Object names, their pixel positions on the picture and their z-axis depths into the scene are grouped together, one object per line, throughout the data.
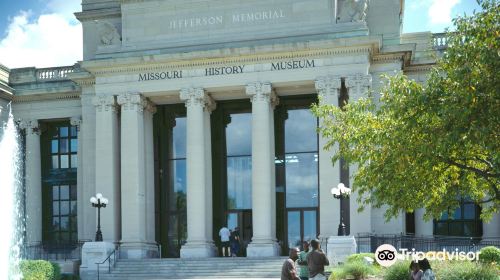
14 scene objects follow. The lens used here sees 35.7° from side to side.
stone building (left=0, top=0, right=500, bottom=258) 37.97
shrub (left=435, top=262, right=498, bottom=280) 21.50
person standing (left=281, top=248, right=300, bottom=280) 18.45
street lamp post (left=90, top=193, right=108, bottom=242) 36.75
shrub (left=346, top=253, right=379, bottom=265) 28.06
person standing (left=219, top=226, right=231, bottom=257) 40.16
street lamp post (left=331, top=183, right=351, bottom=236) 32.26
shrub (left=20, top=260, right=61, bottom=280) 31.02
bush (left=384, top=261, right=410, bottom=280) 23.12
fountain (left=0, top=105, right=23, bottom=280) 27.70
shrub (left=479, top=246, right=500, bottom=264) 28.48
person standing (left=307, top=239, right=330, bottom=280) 20.09
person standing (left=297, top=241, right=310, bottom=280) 22.58
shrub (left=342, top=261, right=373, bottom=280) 25.27
